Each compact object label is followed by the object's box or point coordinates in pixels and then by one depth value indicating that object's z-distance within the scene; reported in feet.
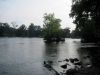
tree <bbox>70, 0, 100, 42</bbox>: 55.53
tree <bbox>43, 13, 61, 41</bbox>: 186.78
